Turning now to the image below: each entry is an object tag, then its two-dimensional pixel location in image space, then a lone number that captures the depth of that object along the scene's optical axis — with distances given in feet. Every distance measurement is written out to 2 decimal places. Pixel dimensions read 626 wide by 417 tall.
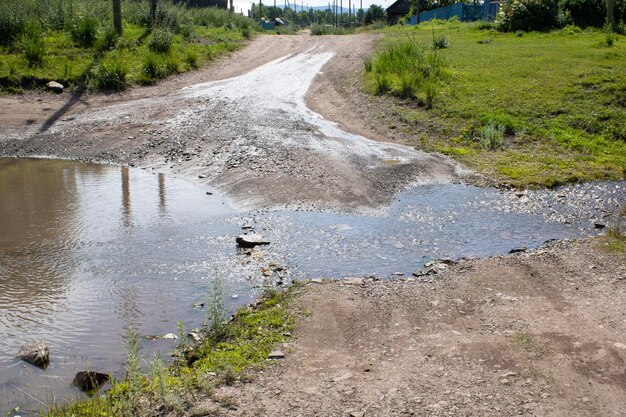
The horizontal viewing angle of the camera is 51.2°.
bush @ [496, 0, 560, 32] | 96.78
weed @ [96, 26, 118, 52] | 65.26
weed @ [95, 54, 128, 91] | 56.90
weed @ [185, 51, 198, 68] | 68.28
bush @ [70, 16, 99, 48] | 65.92
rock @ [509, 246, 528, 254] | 26.04
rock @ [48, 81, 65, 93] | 54.95
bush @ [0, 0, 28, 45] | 63.10
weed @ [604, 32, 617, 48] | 73.05
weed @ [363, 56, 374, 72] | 63.70
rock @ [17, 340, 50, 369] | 17.56
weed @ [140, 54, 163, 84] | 60.39
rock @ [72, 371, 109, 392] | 16.51
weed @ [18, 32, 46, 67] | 58.80
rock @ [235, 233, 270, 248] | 26.30
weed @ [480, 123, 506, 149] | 41.52
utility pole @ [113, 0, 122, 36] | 71.00
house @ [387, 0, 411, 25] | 218.18
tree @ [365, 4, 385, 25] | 234.99
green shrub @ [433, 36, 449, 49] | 77.00
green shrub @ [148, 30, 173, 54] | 68.39
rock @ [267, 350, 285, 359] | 17.79
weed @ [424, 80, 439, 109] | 50.11
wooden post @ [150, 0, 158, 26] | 79.65
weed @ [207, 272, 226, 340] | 19.10
